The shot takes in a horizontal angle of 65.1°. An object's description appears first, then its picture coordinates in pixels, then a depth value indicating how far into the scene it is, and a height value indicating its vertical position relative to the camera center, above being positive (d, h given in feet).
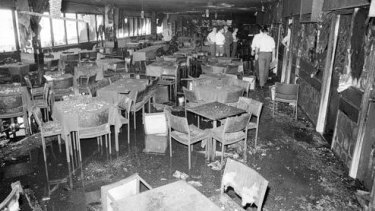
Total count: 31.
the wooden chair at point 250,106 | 17.81 -4.16
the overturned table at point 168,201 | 8.33 -4.68
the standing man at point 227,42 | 51.24 -0.74
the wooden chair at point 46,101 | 21.16 -4.92
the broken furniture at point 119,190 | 8.98 -4.78
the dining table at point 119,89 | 20.45 -3.79
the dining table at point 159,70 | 30.30 -3.38
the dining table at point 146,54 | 43.70 -2.76
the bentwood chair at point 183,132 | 15.19 -5.29
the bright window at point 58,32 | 45.39 +0.41
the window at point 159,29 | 92.96 +2.33
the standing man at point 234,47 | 59.67 -1.94
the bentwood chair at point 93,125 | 16.22 -4.96
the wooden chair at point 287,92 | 23.66 -4.23
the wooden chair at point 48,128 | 16.34 -5.32
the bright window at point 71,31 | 48.85 +0.65
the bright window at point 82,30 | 52.11 +0.79
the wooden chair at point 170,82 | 29.39 -4.49
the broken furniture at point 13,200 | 8.45 -4.78
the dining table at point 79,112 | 16.10 -4.18
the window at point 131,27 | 73.56 +2.20
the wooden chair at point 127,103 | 18.39 -4.22
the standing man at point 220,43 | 45.14 -0.83
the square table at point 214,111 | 16.43 -4.17
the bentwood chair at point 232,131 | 15.12 -5.05
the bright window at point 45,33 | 41.98 +0.21
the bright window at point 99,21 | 57.98 +2.77
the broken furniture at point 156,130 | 19.63 -6.34
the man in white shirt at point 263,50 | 34.14 -1.43
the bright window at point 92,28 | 55.31 +1.35
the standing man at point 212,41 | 45.41 -0.55
